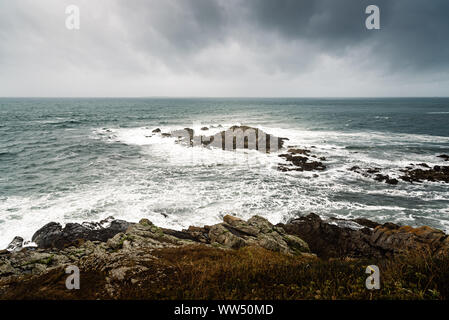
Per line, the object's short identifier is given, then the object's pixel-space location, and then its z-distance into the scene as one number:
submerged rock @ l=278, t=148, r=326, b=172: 24.14
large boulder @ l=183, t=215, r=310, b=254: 9.68
